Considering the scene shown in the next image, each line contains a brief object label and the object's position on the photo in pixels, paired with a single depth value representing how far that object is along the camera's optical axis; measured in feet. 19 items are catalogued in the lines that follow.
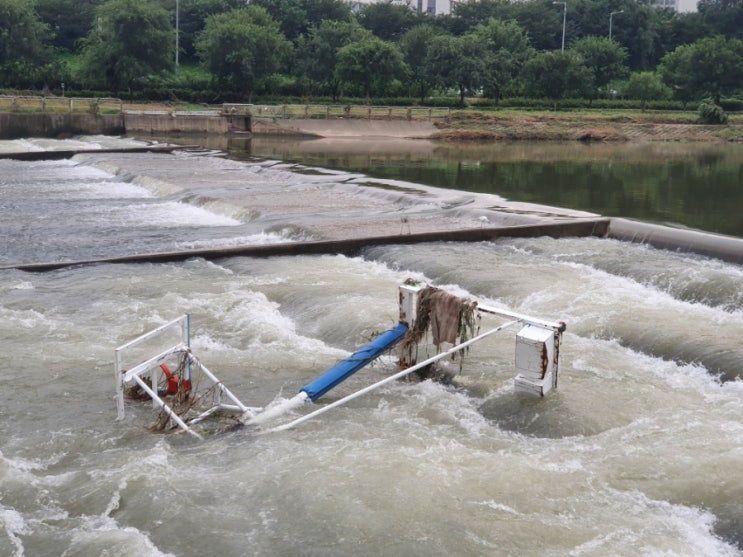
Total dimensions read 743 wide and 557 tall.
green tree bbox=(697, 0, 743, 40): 353.31
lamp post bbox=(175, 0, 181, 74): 222.48
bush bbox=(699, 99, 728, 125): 214.69
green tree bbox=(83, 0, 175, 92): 204.33
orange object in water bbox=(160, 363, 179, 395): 30.32
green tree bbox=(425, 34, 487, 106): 226.38
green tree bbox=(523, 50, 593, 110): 235.40
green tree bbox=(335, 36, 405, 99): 220.23
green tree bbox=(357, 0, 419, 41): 326.24
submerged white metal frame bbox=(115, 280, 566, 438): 28.76
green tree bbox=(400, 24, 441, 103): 241.14
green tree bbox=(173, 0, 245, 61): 285.84
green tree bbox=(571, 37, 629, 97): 255.29
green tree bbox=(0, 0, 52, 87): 213.46
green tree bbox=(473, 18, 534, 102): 232.12
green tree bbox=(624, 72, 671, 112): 244.83
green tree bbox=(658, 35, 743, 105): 245.45
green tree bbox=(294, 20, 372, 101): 238.68
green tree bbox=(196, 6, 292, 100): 217.77
